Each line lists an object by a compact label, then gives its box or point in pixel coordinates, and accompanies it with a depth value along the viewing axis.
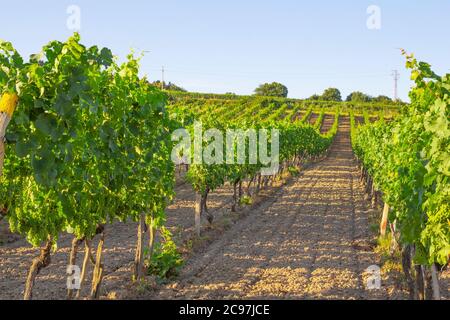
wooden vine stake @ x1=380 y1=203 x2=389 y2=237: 14.15
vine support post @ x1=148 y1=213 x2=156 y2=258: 10.49
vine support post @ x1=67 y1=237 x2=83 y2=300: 8.08
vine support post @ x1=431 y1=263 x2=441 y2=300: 6.90
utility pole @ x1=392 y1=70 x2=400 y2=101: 76.57
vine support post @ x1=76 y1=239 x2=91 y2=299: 8.07
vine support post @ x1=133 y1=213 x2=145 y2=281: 9.96
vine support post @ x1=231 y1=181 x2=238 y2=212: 19.09
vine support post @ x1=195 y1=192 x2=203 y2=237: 14.55
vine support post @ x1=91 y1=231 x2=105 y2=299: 8.44
